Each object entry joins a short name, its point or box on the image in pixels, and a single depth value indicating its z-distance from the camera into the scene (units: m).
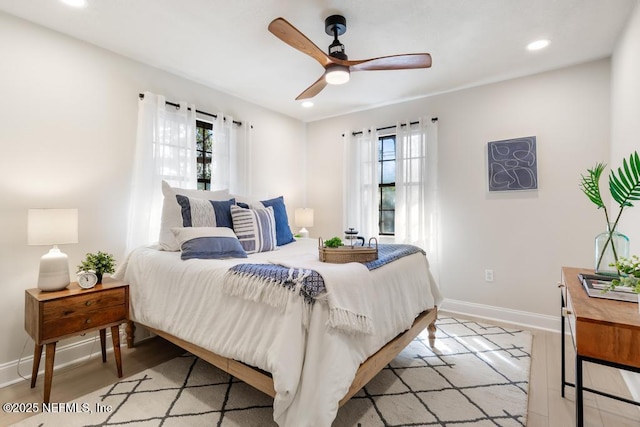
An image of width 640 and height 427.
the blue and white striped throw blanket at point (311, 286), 1.44
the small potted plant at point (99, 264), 2.16
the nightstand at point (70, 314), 1.85
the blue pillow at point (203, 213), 2.51
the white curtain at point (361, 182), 4.07
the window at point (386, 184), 4.05
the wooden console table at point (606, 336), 1.04
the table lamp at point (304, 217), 4.28
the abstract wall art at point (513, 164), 3.08
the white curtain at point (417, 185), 3.61
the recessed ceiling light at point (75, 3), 2.03
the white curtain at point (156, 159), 2.76
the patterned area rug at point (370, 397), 1.71
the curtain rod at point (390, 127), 3.62
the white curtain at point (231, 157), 3.44
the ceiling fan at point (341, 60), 2.12
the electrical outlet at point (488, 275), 3.34
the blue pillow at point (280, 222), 3.05
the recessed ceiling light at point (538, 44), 2.53
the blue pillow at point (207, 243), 2.17
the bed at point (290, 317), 1.38
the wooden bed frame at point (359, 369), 1.55
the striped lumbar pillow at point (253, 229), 2.62
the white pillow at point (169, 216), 2.46
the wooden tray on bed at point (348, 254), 1.91
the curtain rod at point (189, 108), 2.84
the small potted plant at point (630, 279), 1.14
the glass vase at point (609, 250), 1.62
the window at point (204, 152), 3.38
